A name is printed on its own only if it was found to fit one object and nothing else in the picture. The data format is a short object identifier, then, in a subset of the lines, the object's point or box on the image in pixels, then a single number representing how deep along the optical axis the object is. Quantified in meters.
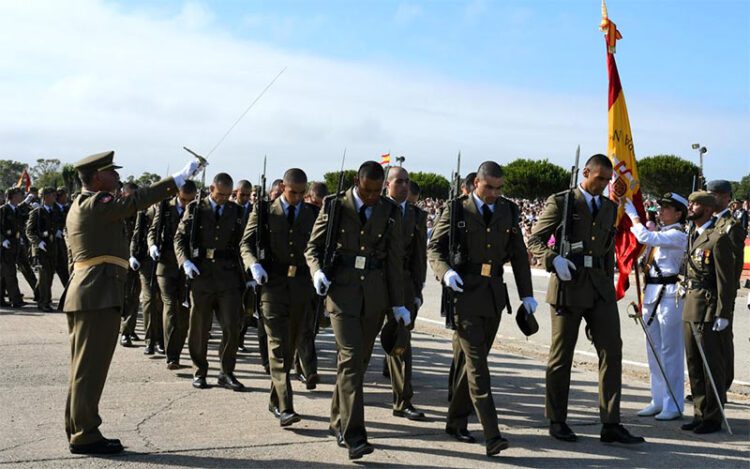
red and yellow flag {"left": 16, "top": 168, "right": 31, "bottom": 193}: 27.48
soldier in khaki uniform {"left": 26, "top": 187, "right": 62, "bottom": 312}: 15.36
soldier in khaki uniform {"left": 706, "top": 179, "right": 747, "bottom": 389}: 7.29
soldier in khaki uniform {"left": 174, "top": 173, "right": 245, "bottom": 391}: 8.62
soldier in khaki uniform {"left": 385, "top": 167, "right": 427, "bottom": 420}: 7.47
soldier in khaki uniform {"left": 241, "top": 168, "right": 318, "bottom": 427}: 7.34
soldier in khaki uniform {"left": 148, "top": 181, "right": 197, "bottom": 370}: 9.65
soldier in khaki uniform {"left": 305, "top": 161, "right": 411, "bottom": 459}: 6.26
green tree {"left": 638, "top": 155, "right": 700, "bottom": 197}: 87.75
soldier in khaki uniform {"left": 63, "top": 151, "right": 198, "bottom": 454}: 6.08
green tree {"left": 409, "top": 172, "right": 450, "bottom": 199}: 106.75
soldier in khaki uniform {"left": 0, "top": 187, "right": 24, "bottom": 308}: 15.77
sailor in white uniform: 7.68
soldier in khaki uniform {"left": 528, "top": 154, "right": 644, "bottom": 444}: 6.69
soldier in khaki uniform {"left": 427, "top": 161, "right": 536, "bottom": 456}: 6.53
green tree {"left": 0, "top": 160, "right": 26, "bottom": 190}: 95.44
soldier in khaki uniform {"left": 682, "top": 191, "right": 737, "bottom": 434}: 7.15
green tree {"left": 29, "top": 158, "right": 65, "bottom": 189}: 81.49
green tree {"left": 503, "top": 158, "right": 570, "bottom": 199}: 94.00
